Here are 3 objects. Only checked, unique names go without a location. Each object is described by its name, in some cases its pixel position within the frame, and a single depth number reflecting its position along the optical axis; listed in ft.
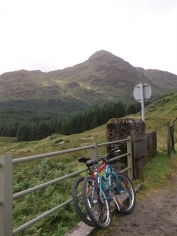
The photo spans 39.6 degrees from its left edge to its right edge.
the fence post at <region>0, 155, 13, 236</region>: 9.62
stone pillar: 23.32
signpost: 32.19
